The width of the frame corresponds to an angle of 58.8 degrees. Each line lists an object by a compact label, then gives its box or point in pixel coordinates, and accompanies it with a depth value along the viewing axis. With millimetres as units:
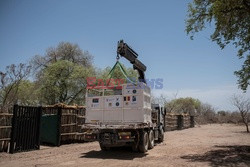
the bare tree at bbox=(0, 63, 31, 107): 22278
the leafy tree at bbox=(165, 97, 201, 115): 67850
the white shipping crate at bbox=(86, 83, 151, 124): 10633
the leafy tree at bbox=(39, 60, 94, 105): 33281
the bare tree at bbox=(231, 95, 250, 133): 28780
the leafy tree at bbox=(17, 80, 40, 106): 36088
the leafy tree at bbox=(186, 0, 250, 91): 10383
